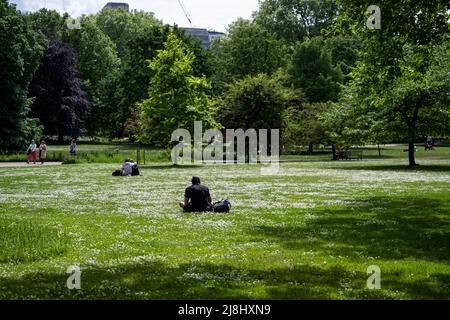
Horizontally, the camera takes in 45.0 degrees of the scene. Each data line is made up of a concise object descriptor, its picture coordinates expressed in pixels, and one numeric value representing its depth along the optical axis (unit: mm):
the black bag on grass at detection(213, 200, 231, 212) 17297
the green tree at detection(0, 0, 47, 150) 52812
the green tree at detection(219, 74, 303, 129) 53125
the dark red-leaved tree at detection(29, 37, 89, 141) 76875
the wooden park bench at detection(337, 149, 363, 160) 56062
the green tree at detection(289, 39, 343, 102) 76250
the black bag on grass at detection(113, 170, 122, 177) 31875
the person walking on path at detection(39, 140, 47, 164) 45656
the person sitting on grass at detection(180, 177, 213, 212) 17469
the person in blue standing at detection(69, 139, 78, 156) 49606
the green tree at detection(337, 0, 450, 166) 16969
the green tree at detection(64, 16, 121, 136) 91375
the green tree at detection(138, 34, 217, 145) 43594
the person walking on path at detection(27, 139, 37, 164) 45969
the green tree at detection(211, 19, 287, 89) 84875
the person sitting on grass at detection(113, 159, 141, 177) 31562
